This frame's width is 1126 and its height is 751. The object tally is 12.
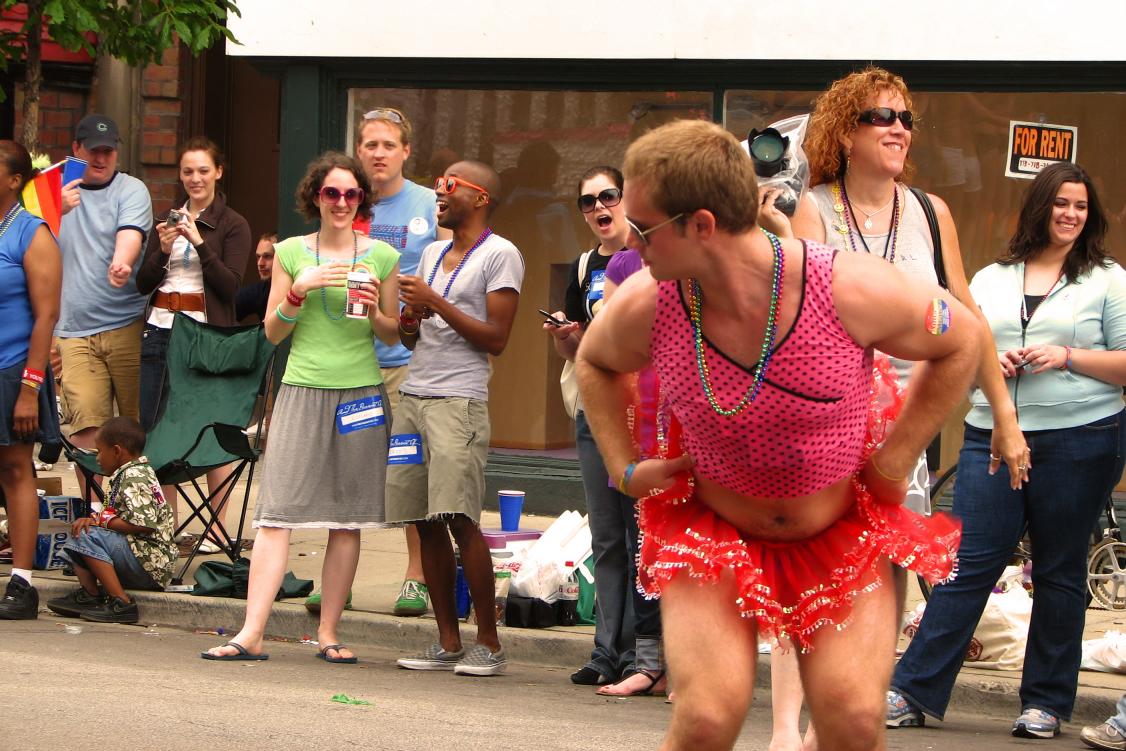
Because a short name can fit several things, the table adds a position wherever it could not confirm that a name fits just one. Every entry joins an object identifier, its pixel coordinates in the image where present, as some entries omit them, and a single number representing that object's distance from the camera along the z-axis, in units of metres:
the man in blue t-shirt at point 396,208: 13.90
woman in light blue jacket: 9.95
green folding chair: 14.70
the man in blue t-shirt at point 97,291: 16.06
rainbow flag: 15.43
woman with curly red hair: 8.35
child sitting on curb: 13.47
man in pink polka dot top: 5.93
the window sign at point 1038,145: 17.92
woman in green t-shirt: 11.80
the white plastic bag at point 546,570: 12.83
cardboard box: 14.98
